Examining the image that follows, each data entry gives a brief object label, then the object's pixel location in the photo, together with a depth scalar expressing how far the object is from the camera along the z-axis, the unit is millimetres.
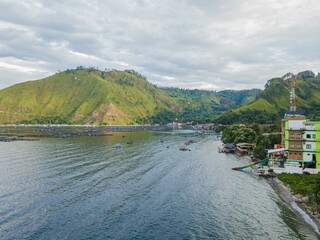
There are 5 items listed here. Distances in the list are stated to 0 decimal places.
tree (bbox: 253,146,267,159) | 88581
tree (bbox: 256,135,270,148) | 100825
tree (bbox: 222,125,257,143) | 128900
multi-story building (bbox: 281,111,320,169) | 66062
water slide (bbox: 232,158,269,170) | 80531
